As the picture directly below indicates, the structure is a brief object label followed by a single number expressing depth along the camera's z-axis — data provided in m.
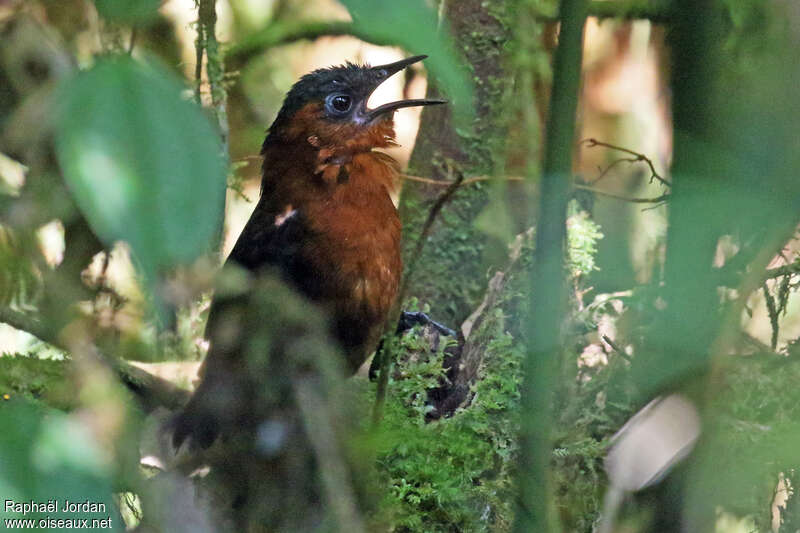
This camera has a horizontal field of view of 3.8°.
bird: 3.37
